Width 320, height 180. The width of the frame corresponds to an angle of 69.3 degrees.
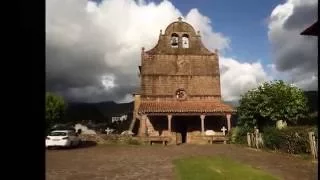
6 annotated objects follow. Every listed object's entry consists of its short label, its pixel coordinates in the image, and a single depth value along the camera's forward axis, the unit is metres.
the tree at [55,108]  28.30
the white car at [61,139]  15.60
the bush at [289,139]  11.90
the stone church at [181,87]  21.09
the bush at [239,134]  18.10
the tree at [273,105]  17.65
